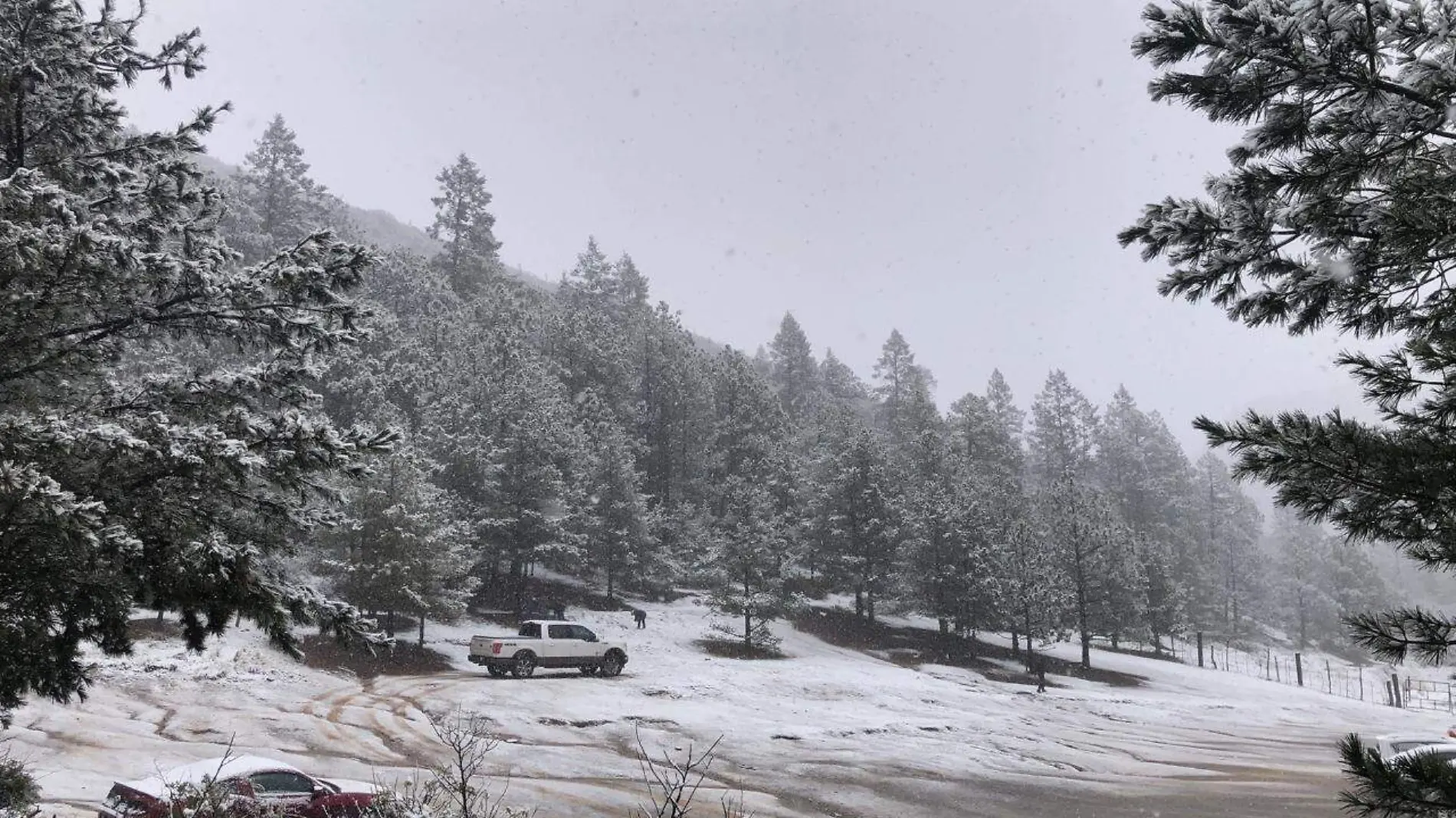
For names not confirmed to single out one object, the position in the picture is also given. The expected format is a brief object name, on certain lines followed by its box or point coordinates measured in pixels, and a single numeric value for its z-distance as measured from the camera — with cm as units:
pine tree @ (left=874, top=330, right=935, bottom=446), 6881
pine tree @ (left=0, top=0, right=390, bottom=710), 655
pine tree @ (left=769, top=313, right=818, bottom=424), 7594
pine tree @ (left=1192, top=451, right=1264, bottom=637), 6538
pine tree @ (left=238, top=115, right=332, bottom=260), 5516
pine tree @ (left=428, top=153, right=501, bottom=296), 7050
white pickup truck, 2414
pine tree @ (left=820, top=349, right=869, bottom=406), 8544
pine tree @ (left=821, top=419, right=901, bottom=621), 4225
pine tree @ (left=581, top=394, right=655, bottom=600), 3969
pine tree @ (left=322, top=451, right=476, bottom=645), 2550
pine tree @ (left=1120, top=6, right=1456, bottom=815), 391
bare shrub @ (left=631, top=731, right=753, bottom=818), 1296
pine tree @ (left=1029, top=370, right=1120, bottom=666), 4122
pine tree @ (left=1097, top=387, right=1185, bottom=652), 5119
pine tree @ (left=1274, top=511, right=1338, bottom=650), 7406
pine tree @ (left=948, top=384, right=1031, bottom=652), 3853
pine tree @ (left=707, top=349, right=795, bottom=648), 3450
